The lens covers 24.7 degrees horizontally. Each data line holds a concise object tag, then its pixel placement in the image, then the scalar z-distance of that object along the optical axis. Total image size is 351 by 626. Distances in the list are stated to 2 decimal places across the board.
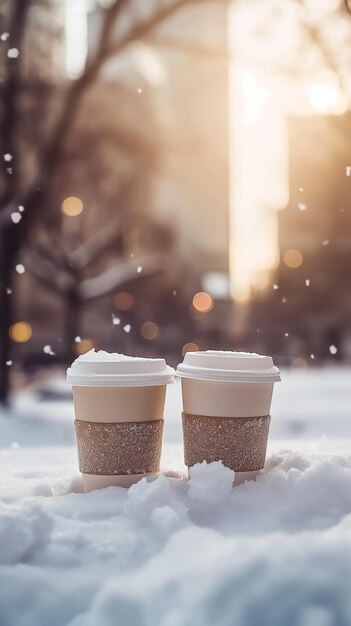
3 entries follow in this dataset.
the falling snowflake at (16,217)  7.99
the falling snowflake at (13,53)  7.87
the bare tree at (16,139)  7.32
